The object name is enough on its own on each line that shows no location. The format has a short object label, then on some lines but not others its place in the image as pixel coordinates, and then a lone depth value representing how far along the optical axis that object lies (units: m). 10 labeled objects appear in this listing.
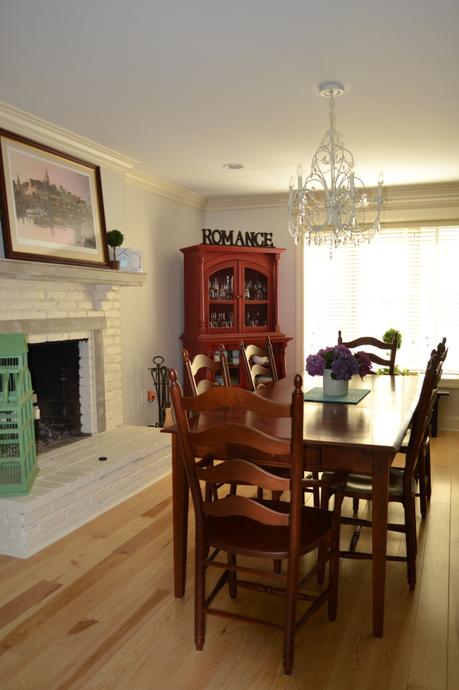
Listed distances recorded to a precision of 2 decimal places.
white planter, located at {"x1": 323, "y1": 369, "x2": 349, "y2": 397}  3.13
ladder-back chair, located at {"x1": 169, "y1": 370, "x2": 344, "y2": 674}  1.88
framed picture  3.41
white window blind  5.70
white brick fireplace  3.06
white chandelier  3.19
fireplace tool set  5.07
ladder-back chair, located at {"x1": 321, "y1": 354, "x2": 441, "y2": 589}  2.55
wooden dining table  2.17
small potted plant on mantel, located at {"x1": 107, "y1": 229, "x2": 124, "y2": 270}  4.32
